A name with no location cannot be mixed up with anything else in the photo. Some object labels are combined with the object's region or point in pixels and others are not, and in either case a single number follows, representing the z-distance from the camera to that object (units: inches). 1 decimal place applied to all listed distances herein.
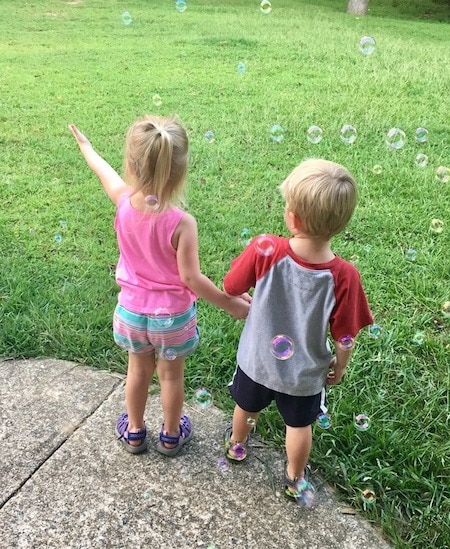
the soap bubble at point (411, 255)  155.6
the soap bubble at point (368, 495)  92.1
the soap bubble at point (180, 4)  164.1
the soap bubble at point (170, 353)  86.4
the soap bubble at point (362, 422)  103.0
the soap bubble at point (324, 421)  98.9
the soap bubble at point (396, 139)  148.8
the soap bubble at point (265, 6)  168.2
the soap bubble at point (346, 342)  77.5
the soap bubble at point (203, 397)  105.4
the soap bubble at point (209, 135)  146.6
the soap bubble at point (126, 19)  172.3
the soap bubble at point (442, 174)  144.7
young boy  71.4
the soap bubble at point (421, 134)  154.4
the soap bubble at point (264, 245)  76.6
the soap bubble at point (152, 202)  77.8
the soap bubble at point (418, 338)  125.6
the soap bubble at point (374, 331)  120.8
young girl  76.9
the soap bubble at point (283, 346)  79.4
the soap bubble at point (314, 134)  129.6
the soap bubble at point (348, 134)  135.1
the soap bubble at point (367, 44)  159.3
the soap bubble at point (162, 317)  83.3
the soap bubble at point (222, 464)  97.6
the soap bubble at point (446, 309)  131.0
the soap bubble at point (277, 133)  139.5
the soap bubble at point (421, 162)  184.8
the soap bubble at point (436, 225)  166.3
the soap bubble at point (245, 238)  164.5
